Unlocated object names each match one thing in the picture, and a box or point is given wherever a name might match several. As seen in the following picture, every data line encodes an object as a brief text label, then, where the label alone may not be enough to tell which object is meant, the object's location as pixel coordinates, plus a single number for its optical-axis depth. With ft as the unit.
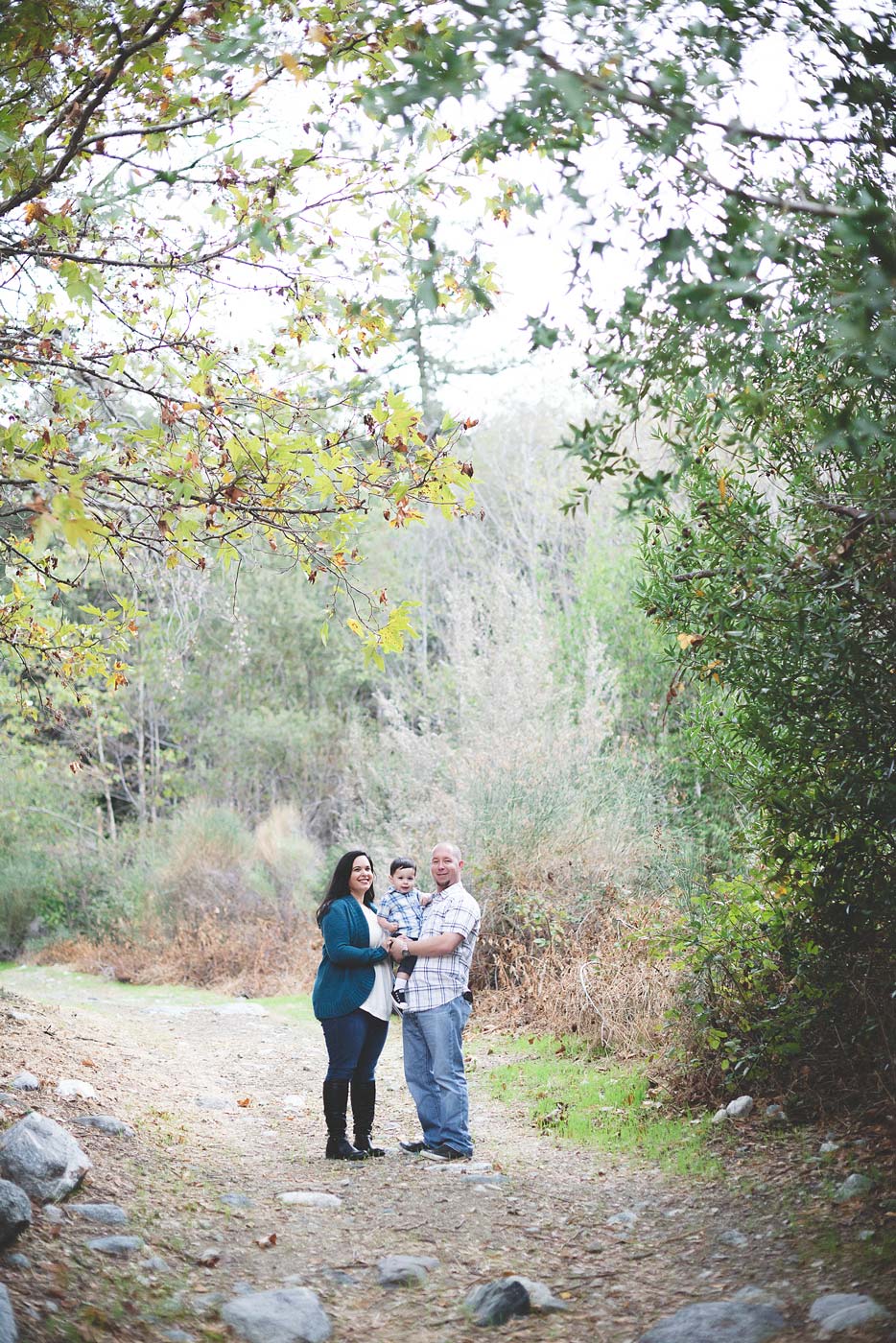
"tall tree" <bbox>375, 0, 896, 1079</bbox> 12.04
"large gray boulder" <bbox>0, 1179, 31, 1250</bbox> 13.78
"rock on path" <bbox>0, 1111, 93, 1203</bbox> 15.69
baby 22.27
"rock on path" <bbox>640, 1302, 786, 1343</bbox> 11.98
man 21.25
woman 21.02
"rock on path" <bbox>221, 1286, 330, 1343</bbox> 12.69
